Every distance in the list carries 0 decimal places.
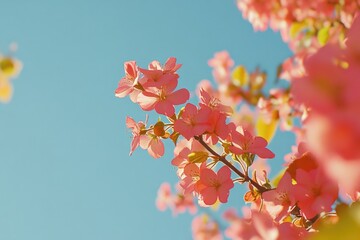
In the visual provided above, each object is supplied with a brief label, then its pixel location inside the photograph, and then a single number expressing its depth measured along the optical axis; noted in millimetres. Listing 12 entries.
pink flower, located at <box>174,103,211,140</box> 703
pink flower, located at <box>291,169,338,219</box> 662
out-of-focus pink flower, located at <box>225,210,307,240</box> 616
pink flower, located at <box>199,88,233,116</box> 723
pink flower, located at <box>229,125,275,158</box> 718
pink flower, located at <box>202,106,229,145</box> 714
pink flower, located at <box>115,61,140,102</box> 731
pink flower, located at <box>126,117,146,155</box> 737
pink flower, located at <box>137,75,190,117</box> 718
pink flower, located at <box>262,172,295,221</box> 693
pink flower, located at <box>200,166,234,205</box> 713
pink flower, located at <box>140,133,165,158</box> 739
